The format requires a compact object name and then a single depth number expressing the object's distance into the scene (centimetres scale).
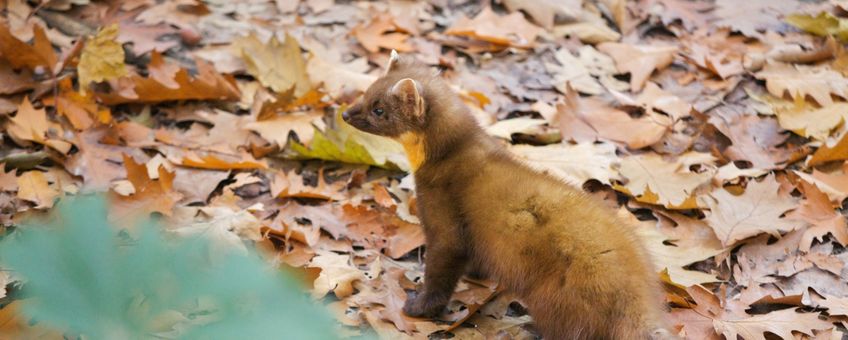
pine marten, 753
